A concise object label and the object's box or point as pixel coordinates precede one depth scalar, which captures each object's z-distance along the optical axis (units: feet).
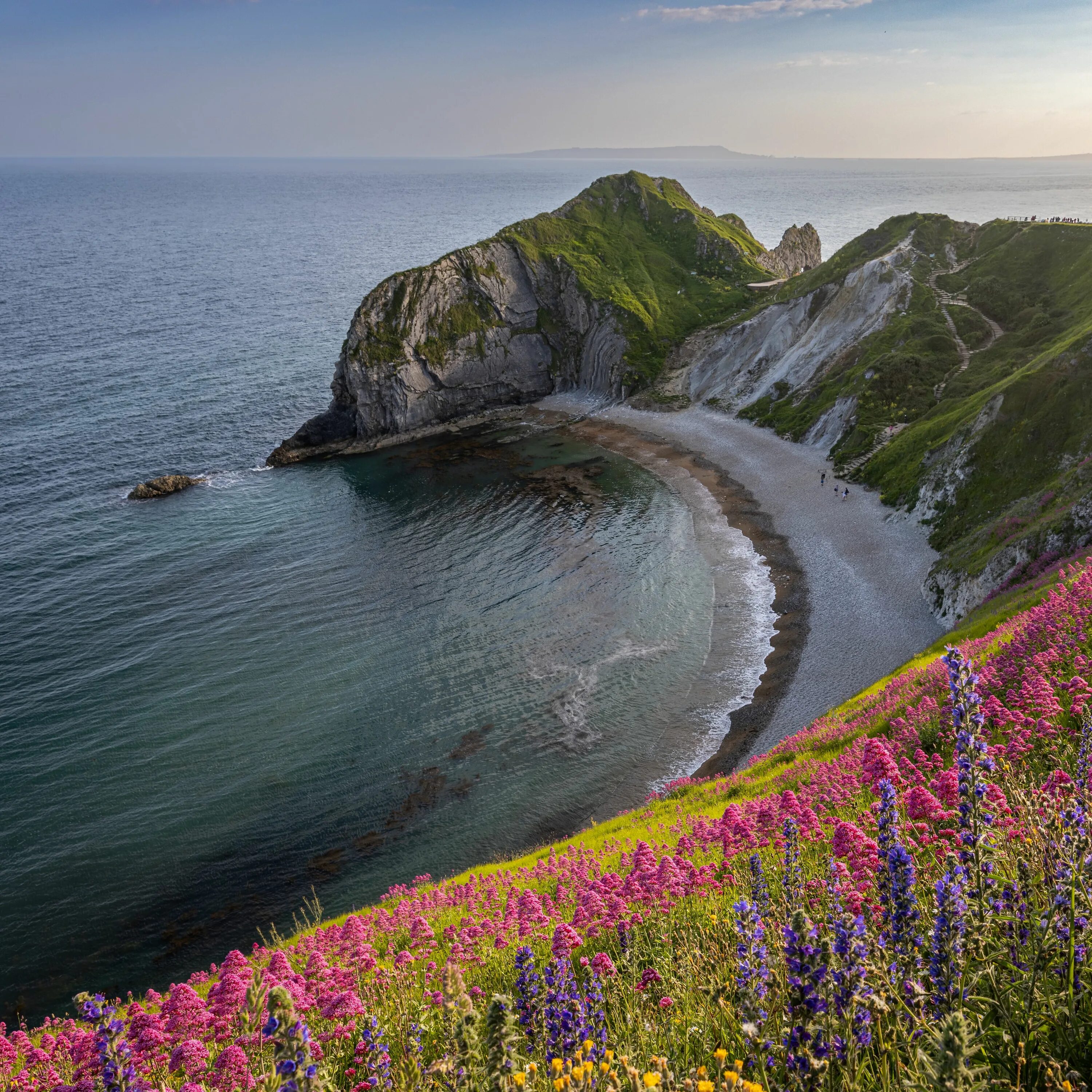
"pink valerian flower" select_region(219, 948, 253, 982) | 37.22
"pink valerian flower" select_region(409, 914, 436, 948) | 47.91
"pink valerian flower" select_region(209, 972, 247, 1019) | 34.58
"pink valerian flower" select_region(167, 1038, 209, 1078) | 30.35
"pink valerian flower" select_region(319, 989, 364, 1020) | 31.45
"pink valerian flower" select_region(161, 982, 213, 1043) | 33.71
